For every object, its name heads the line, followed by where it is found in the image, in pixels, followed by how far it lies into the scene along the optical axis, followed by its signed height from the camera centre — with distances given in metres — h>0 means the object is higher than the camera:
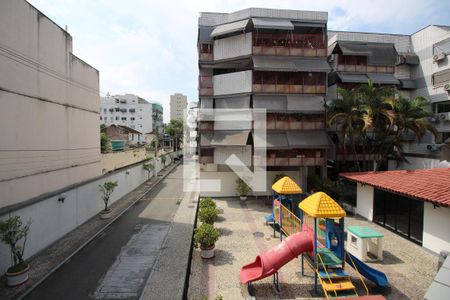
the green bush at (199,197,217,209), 15.80 -3.78
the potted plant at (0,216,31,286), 9.05 -3.96
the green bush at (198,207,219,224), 13.93 -3.94
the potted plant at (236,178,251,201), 22.53 -4.07
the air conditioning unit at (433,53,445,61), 24.10 +8.39
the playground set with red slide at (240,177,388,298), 8.62 -4.06
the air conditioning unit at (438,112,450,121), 24.14 +2.68
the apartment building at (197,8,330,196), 21.03 +5.18
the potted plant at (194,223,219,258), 11.26 -4.28
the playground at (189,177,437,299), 8.88 -5.18
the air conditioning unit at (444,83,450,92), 23.53 +5.30
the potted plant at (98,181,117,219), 17.12 -3.69
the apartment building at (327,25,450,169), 24.27 +7.45
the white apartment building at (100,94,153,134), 85.88 +10.49
